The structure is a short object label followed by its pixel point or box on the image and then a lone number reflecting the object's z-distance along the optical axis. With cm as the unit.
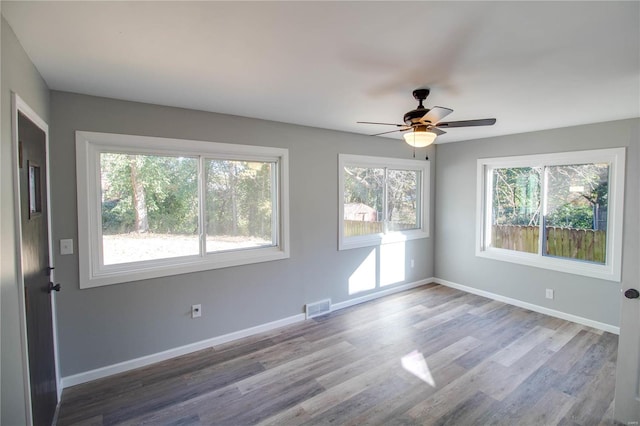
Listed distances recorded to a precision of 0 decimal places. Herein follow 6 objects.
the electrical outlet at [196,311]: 315
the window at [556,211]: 360
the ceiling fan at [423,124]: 245
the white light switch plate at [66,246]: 254
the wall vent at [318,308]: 397
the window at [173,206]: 270
